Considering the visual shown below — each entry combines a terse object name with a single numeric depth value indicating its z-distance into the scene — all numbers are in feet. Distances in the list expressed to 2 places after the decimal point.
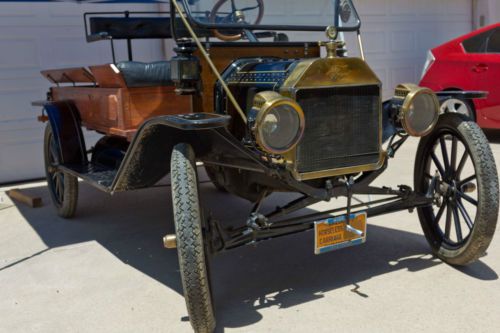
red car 23.06
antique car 8.83
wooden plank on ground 17.41
